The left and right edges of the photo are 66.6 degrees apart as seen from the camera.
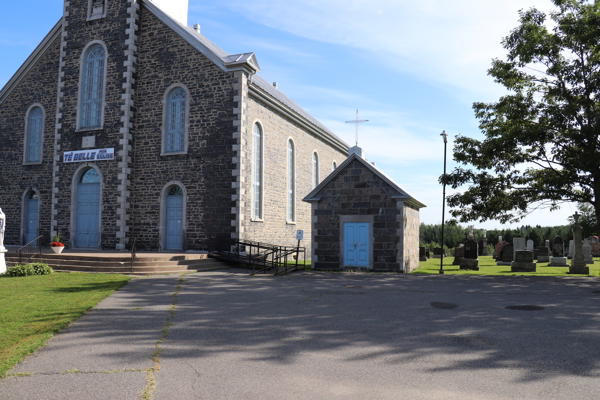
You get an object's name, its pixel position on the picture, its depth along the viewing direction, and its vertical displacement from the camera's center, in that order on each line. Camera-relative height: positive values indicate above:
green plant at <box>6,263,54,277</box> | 14.14 -1.38
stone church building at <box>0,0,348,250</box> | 19.44 +3.97
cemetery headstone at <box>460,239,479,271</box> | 21.43 -1.14
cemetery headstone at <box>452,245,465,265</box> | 25.73 -1.27
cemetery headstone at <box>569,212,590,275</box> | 18.72 -1.07
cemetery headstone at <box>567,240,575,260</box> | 27.97 -0.96
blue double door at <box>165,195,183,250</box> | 20.03 +0.25
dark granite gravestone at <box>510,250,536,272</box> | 20.11 -1.30
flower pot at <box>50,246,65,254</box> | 16.88 -0.85
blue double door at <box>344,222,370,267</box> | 17.62 -0.56
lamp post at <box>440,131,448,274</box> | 20.47 +4.23
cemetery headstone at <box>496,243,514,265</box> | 24.55 -1.26
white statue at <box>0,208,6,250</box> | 14.77 -0.03
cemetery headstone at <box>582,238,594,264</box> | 25.03 -1.06
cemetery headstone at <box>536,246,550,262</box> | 27.17 -1.27
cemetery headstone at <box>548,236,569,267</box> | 29.16 -0.87
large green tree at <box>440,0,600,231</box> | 16.83 +3.99
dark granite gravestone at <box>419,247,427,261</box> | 30.28 -1.56
